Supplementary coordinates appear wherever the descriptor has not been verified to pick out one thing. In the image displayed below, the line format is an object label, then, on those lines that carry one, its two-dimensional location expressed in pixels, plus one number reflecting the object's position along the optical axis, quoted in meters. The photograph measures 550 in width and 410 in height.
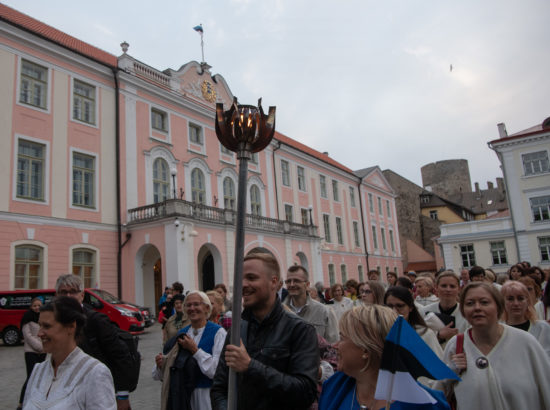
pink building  17.11
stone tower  83.81
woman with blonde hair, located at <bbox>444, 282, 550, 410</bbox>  2.97
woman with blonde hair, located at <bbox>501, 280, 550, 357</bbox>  4.14
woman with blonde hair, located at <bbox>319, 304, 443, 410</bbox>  2.39
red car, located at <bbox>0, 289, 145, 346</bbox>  14.27
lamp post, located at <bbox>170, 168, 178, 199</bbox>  20.36
